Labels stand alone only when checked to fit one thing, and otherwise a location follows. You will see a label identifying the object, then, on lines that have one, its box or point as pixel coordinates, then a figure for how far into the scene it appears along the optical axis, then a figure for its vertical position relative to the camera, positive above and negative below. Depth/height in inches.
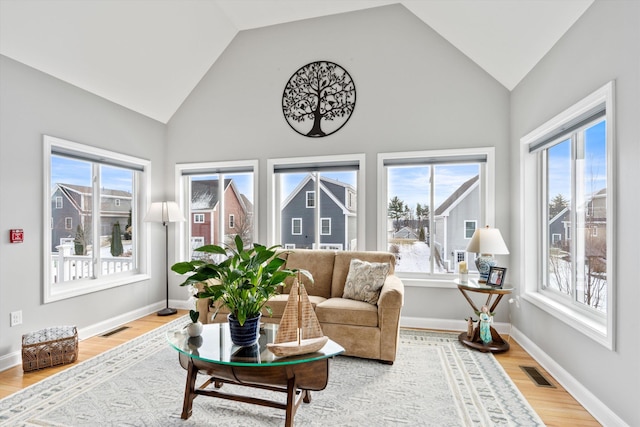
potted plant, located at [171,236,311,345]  80.7 -15.9
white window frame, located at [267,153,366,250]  161.5 +16.5
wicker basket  110.0 -44.1
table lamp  126.6 -10.8
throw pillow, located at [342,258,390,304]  128.1 -24.6
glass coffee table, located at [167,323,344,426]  75.2 -34.7
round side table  123.8 -46.1
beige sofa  114.5 -36.3
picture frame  126.1 -22.2
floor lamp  169.3 +2.2
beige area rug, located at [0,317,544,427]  83.0 -50.2
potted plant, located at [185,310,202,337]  90.1 -30.1
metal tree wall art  164.2 +60.4
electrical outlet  115.3 -34.9
